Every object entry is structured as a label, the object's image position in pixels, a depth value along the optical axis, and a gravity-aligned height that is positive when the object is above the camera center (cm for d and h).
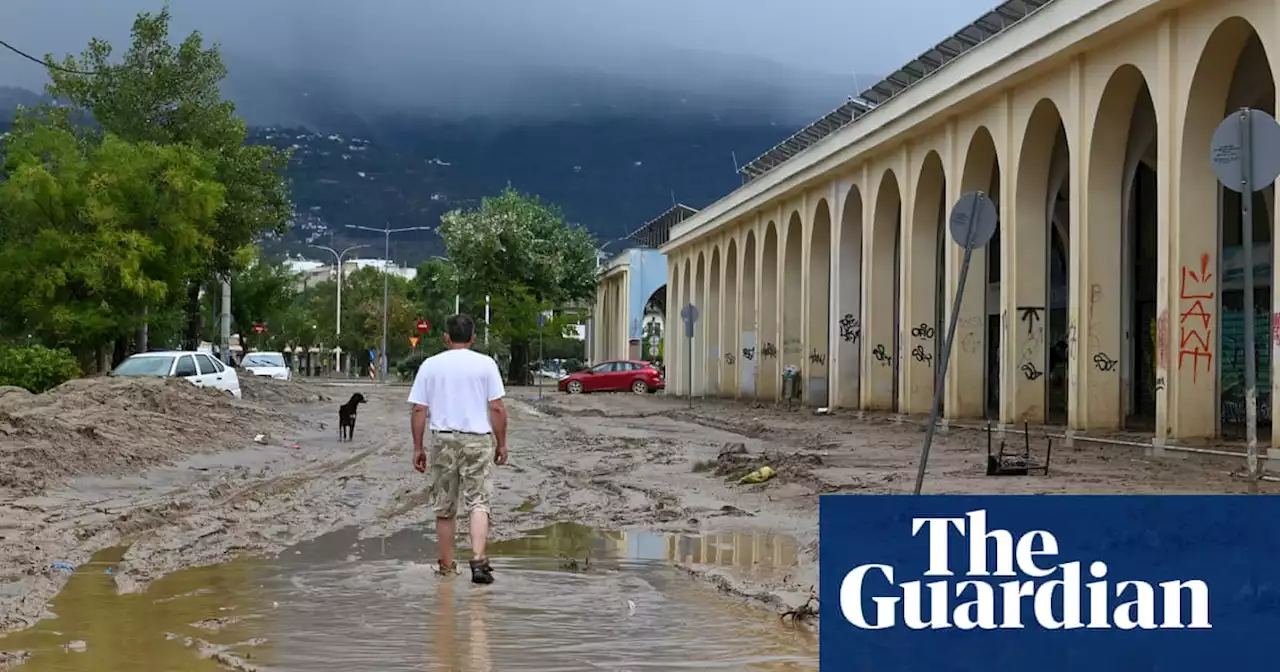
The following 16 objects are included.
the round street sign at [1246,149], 1009 +162
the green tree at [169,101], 4519 +829
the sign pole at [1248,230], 1004 +106
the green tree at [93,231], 3631 +360
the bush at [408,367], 7981 +75
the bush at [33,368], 3400 +19
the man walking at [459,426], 1037 -30
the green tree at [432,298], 13076 +756
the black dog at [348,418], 2628 -64
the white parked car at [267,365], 6122 +59
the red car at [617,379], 5959 +21
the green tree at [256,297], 8050 +442
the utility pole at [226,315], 5281 +221
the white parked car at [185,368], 3297 +22
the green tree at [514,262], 7762 +634
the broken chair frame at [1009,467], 1599 -83
